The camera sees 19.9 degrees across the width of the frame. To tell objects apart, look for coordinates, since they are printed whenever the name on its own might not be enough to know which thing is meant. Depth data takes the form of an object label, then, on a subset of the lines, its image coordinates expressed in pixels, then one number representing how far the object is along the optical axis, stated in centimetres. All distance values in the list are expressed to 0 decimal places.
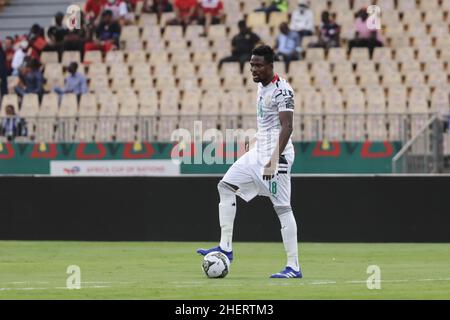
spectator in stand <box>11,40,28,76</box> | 3203
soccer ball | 1398
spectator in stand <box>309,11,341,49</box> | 2948
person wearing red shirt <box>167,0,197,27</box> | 3155
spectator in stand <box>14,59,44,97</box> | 3066
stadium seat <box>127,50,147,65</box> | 3092
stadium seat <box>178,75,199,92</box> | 2942
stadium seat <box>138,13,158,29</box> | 3203
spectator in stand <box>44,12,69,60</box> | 3189
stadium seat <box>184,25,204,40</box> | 3098
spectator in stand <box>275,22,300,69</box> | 2923
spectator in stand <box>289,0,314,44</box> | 2981
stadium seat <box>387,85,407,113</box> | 2697
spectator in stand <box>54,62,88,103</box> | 2998
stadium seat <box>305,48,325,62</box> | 2928
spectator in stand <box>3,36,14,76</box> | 3241
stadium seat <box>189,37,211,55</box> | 3055
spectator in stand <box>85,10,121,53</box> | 3161
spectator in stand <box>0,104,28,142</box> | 2755
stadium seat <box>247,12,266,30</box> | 3070
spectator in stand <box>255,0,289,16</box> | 3081
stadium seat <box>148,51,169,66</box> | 3052
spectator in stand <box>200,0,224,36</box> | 3147
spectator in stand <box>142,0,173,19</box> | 3238
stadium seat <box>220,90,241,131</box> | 2804
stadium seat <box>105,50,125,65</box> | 3097
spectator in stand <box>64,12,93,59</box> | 3183
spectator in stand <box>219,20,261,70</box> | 2933
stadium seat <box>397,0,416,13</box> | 2989
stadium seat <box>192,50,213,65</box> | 3027
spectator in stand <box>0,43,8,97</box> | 3162
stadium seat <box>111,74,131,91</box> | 3031
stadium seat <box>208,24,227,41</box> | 3069
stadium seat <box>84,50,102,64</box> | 3111
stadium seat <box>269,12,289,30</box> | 3067
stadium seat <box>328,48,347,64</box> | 2895
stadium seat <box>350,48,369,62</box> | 2886
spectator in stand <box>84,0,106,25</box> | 3222
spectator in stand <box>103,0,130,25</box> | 3216
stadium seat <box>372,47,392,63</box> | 2872
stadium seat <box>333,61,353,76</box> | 2856
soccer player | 1391
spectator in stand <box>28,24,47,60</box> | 3203
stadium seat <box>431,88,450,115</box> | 2692
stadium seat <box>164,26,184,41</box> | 3103
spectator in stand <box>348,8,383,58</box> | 2909
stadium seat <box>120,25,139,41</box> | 3170
